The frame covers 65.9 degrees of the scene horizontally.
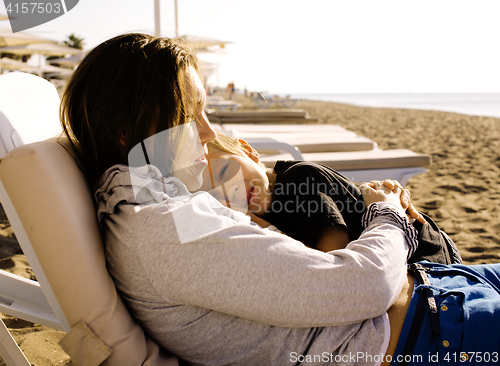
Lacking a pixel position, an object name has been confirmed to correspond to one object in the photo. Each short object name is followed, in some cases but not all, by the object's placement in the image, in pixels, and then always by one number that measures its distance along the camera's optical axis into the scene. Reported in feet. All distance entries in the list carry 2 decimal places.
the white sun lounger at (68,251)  3.11
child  4.86
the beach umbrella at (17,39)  31.12
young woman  3.10
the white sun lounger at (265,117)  26.30
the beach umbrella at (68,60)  52.32
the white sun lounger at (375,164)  12.07
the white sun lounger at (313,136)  14.75
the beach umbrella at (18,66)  54.84
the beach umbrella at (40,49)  43.24
